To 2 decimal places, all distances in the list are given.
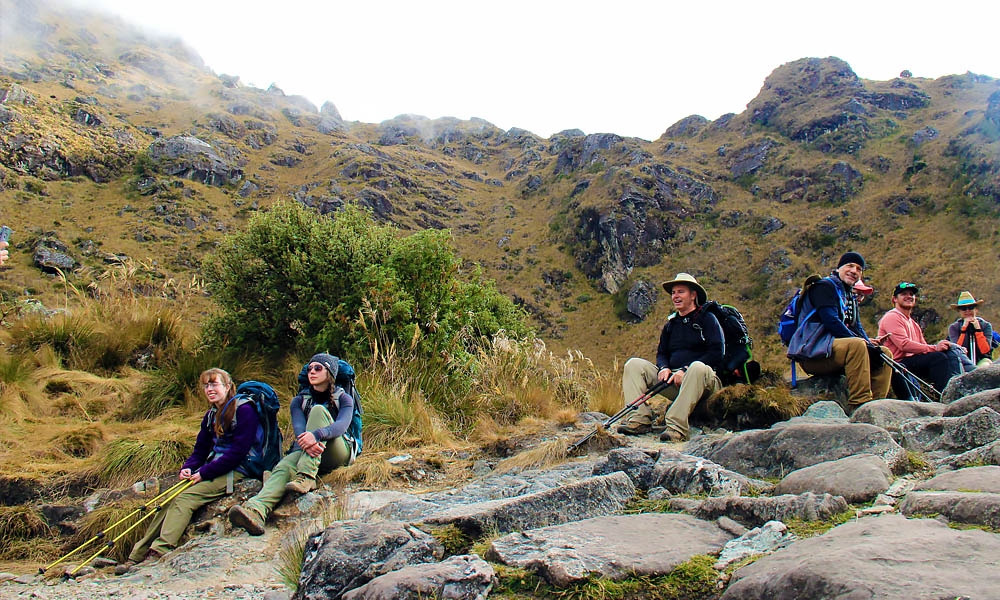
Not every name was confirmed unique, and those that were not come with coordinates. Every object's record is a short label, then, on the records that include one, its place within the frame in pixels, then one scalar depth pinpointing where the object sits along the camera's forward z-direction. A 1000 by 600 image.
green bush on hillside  6.98
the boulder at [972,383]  4.54
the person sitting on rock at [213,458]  3.66
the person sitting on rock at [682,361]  5.21
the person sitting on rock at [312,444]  3.66
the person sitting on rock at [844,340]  5.48
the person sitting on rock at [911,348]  6.22
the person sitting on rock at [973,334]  7.64
